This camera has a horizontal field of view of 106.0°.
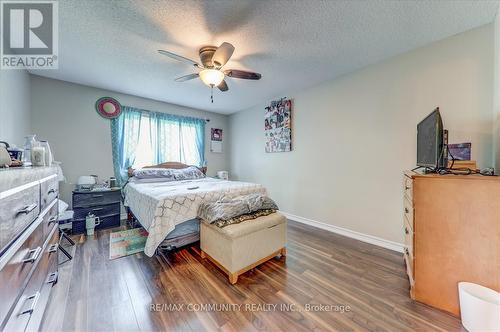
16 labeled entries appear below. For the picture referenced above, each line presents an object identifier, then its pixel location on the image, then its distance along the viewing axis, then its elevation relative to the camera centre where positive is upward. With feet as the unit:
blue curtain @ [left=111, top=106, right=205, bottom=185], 12.00 +1.75
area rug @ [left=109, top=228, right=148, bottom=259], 7.68 -3.65
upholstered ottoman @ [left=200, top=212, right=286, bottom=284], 5.83 -2.72
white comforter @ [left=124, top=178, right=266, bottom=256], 6.72 -1.53
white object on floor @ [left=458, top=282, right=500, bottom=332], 3.82 -2.99
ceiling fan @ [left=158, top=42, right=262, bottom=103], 6.43 +3.49
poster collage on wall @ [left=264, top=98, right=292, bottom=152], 12.23 +2.57
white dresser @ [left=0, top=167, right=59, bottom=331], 2.29 -1.31
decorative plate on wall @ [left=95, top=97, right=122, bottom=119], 11.36 +3.35
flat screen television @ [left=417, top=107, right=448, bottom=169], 4.91 +0.61
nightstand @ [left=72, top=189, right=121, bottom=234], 9.66 -2.43
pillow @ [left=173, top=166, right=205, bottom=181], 12.47 -0.78
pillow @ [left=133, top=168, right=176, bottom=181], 11.41 -0.72
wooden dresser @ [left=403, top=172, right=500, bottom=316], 4.31 -1.72
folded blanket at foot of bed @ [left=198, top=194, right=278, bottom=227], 6.33 -1.69
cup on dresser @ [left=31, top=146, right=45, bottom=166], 4.66 +0.14
